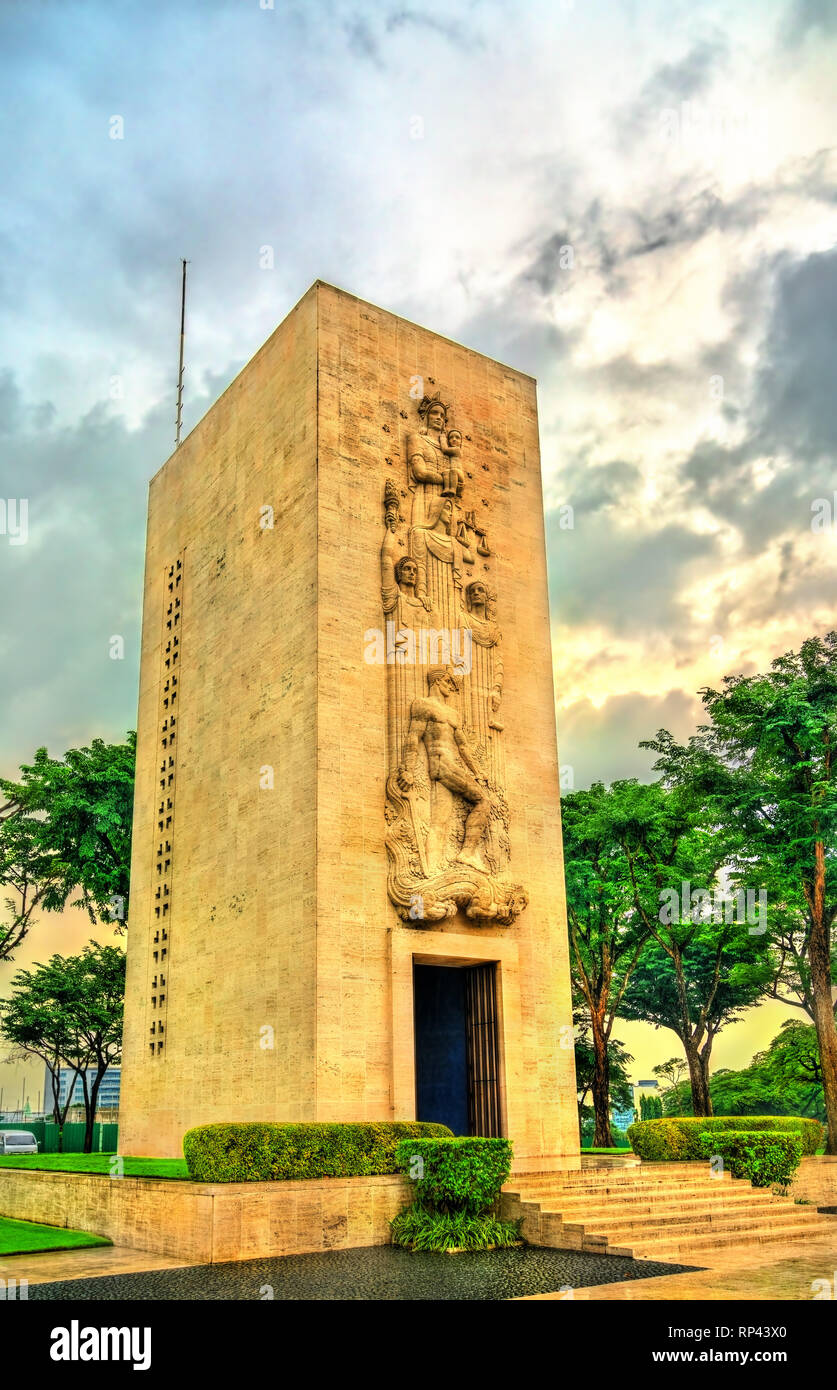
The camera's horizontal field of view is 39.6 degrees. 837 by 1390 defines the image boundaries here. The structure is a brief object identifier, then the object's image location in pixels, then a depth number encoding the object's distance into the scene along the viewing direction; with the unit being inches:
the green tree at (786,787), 884.6
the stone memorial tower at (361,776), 665.0
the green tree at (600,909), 1196.5
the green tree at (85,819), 1134.4
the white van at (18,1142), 1409.9
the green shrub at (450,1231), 510.9
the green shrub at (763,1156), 639.8
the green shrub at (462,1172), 525.0
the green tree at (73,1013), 1373.0
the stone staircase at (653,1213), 504.4
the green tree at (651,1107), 1996.8
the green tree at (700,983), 1159.6
